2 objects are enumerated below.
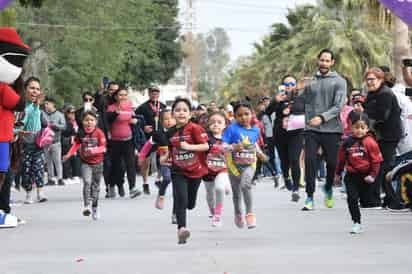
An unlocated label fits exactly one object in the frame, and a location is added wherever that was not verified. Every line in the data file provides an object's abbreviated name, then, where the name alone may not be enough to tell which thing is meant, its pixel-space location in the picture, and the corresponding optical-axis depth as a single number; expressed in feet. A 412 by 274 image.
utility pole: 366.63
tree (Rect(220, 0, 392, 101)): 183.73
